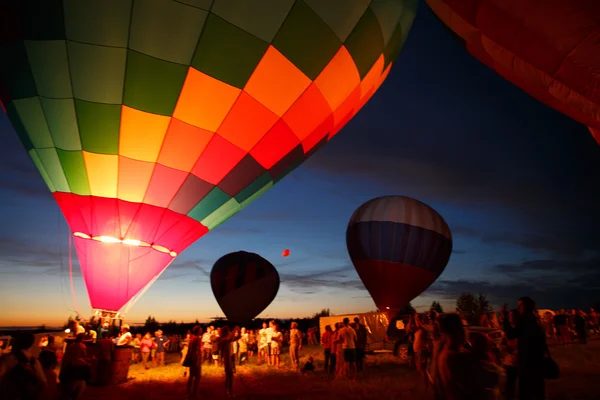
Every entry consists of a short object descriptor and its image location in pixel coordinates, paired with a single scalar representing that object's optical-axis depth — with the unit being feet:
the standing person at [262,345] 37.93
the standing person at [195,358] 19.27
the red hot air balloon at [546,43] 12.55
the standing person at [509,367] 12.98
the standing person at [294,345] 33.45
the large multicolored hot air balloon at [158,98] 20.59
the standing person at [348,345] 24.54
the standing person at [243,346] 40.22
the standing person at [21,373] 9.43
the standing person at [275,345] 34.71
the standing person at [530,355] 10.47
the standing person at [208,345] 39.22
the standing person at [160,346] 38.40
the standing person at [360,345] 27.07
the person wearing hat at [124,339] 28.12
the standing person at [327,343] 30.25
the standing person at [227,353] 19.84
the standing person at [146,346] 37.78
